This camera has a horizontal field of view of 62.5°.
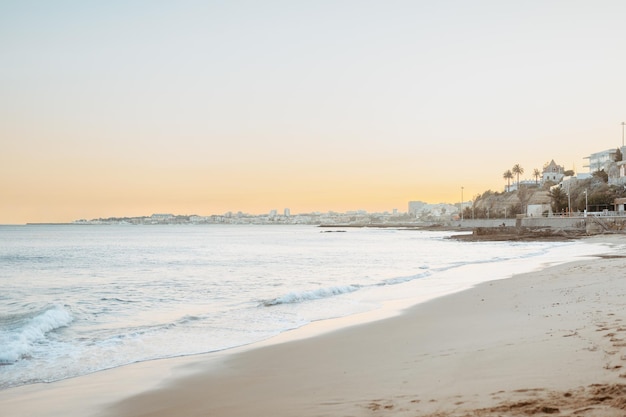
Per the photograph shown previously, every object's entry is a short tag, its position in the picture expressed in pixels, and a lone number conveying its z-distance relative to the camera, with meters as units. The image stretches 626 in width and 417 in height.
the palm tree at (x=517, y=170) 156.50
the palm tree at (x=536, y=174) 161.51
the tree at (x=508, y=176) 158.00
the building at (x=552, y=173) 150.75
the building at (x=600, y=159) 124.44
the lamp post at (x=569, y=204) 90.41
